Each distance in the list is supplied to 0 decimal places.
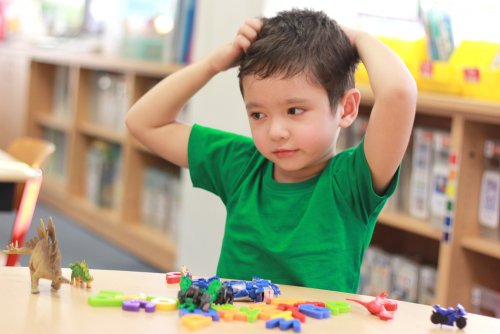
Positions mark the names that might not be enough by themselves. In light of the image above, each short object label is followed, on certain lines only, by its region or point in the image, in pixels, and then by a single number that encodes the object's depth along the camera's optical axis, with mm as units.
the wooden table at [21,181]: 2322
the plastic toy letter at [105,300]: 1356
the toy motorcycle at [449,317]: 1366
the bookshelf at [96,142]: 4551
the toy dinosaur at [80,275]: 1432
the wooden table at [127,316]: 1289
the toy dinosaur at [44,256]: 1397
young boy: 1621
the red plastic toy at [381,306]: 1389
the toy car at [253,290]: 1419
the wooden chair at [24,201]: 2386
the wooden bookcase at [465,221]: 2637
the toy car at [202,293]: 1366
